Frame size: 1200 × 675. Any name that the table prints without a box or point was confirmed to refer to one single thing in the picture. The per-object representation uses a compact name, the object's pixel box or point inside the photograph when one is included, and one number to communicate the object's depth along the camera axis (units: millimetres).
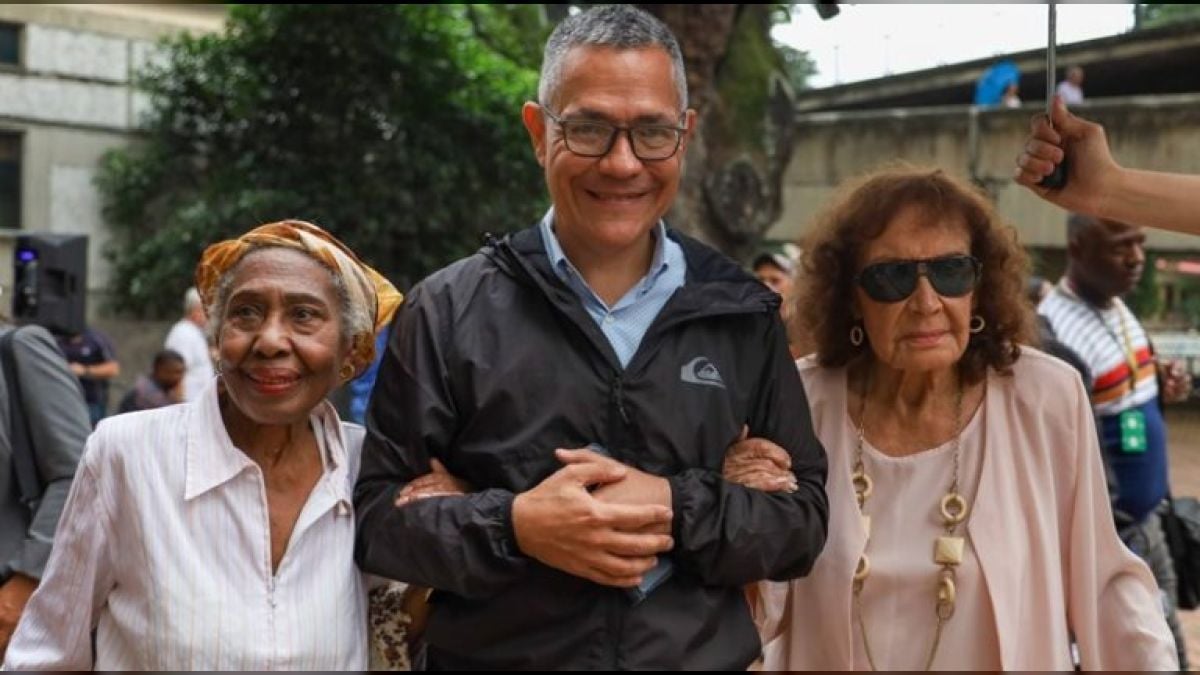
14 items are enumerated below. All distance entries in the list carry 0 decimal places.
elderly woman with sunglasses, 3188
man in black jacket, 2654
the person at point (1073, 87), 14539
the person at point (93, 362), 10992
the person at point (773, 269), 8156
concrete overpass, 14930
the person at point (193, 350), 10961
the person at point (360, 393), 7132
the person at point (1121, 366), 5281
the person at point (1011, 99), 14902
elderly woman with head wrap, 2686
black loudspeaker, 7820
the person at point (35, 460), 3701
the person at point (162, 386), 10416
